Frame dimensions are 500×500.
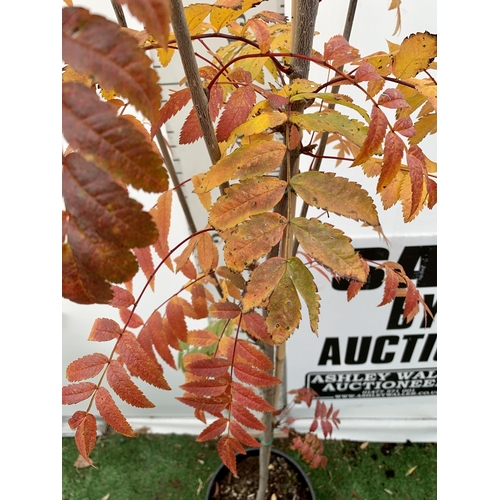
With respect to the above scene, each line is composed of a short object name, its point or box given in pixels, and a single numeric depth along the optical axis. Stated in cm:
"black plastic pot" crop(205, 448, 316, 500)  110
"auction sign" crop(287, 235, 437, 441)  110
